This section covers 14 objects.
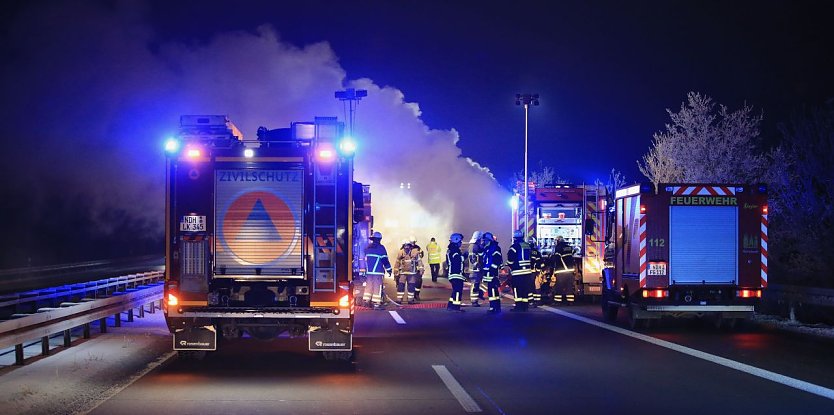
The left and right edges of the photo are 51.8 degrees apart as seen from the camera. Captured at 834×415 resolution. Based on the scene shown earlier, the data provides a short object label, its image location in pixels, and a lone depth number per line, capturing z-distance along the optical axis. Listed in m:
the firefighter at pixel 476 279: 21.86
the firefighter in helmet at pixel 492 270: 20.28
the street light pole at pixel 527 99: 43.09
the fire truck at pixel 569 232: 23.94
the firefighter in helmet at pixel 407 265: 22.69
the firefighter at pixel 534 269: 21.05
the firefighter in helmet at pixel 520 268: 20.44
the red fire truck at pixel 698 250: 16.62
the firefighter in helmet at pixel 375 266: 21.27
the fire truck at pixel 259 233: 11.30
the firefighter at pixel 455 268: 20.92
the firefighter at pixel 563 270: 23.86
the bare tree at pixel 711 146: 41.50
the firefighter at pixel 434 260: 34.53
